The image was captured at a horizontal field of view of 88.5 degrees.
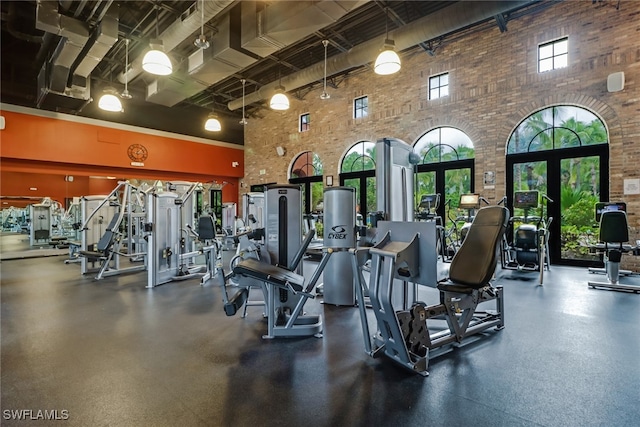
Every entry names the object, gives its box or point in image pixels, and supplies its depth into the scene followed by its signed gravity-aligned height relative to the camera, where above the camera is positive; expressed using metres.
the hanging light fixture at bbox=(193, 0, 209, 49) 5.02 +2.66
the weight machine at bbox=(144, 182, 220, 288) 5.44 -0.40
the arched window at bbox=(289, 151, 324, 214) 11.30 +1.44
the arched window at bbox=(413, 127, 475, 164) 8.05 +1.76
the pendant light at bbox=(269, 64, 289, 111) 7.16 +2.51
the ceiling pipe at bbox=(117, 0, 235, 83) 5.37 +3.50
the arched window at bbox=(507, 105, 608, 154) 6.52 +1.73
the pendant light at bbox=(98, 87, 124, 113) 7.10 +2.49
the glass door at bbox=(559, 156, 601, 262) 6.58 +0.18
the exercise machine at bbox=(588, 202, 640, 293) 4.85 -0.49
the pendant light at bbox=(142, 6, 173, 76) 5.14 +2.47
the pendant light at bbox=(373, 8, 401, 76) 5.23 +2.52
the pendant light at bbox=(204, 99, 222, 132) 8.95 +2.52
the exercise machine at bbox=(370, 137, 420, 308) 3.80 +0.36
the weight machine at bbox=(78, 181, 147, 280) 6.15 -0.37
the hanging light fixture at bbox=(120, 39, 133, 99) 6.92 +2.64
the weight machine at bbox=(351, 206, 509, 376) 2.44 -0.56
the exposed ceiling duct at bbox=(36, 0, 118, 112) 5.68 +3.37
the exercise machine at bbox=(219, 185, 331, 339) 2.97 -0.53
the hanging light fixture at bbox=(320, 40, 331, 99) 7.52 +4.05
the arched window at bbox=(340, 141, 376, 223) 9.92 +1.32
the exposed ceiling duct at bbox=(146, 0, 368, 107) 5.34 +3.35
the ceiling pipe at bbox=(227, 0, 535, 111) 5.94 +3.80
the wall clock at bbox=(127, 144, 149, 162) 10.70 +2.13
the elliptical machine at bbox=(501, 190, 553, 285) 5.94 -0.47
